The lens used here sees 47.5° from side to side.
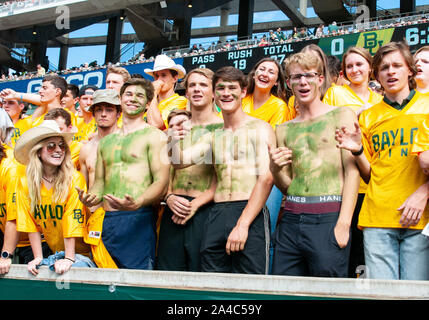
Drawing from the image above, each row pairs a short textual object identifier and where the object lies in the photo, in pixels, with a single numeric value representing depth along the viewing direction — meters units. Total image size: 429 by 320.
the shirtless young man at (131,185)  3.81
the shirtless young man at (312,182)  3.03
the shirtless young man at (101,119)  4.43
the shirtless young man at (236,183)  3.36
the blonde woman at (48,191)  3.93
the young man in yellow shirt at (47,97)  5.96
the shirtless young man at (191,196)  3.70
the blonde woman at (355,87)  4.13
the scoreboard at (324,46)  15.66
